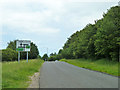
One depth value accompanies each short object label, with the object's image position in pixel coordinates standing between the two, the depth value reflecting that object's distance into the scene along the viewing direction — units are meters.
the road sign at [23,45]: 23.55
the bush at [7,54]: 45.21
